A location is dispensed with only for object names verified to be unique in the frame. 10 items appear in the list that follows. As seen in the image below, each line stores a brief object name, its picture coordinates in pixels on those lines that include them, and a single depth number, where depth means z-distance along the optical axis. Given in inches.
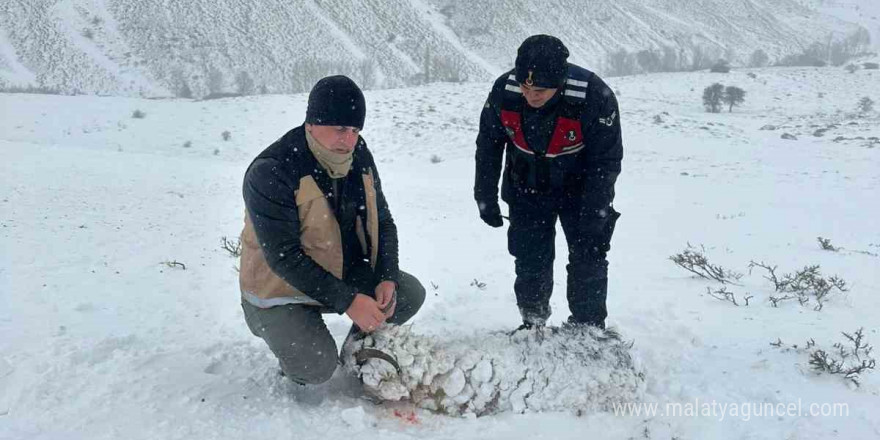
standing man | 108.7
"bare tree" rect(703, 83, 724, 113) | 1032.8
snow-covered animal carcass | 99.3
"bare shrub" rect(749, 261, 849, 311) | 148.1
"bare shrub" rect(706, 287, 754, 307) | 148.6
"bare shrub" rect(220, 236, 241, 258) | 191.3
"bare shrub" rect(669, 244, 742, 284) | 170.2
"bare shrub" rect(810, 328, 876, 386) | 104.2
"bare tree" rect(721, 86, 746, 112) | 1046.4
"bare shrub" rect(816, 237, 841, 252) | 222.7
